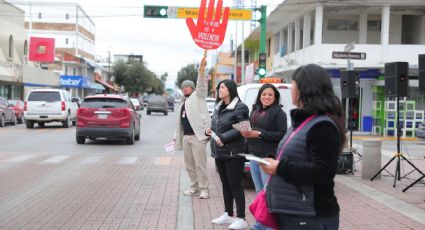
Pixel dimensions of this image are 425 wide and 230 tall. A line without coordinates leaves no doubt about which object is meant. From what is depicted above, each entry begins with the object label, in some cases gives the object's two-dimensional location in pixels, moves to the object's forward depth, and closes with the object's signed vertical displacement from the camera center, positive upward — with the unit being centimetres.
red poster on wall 5203 +445
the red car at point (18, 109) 3081 -72
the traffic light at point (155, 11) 2356 +373
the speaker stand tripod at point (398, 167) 1027 -124
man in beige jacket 830 -51
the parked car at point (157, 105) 4744 -58
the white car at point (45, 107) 2605 -49
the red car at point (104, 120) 1802 -74
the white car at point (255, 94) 1011 +11
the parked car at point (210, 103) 2979 -22
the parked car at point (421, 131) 2259 -118
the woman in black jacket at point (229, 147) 664 -59
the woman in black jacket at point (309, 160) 318 -35
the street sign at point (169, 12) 2358 +374
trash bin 1123 -116
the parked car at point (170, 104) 6488 -65
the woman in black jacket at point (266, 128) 636 -33
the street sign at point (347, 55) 1522 +128
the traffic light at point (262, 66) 2144 +134
